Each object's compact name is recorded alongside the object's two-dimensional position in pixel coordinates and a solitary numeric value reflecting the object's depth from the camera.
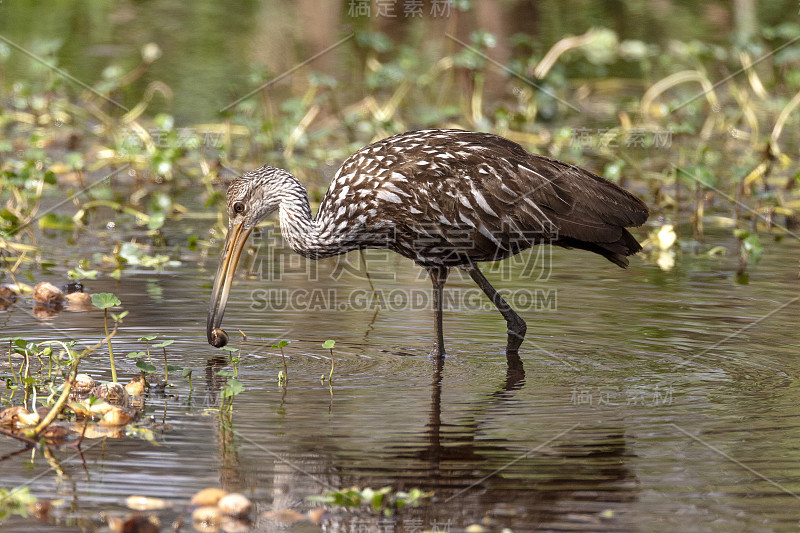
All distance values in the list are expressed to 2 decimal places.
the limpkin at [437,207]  15.22
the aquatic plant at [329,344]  13.84
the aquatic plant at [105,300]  13.36
